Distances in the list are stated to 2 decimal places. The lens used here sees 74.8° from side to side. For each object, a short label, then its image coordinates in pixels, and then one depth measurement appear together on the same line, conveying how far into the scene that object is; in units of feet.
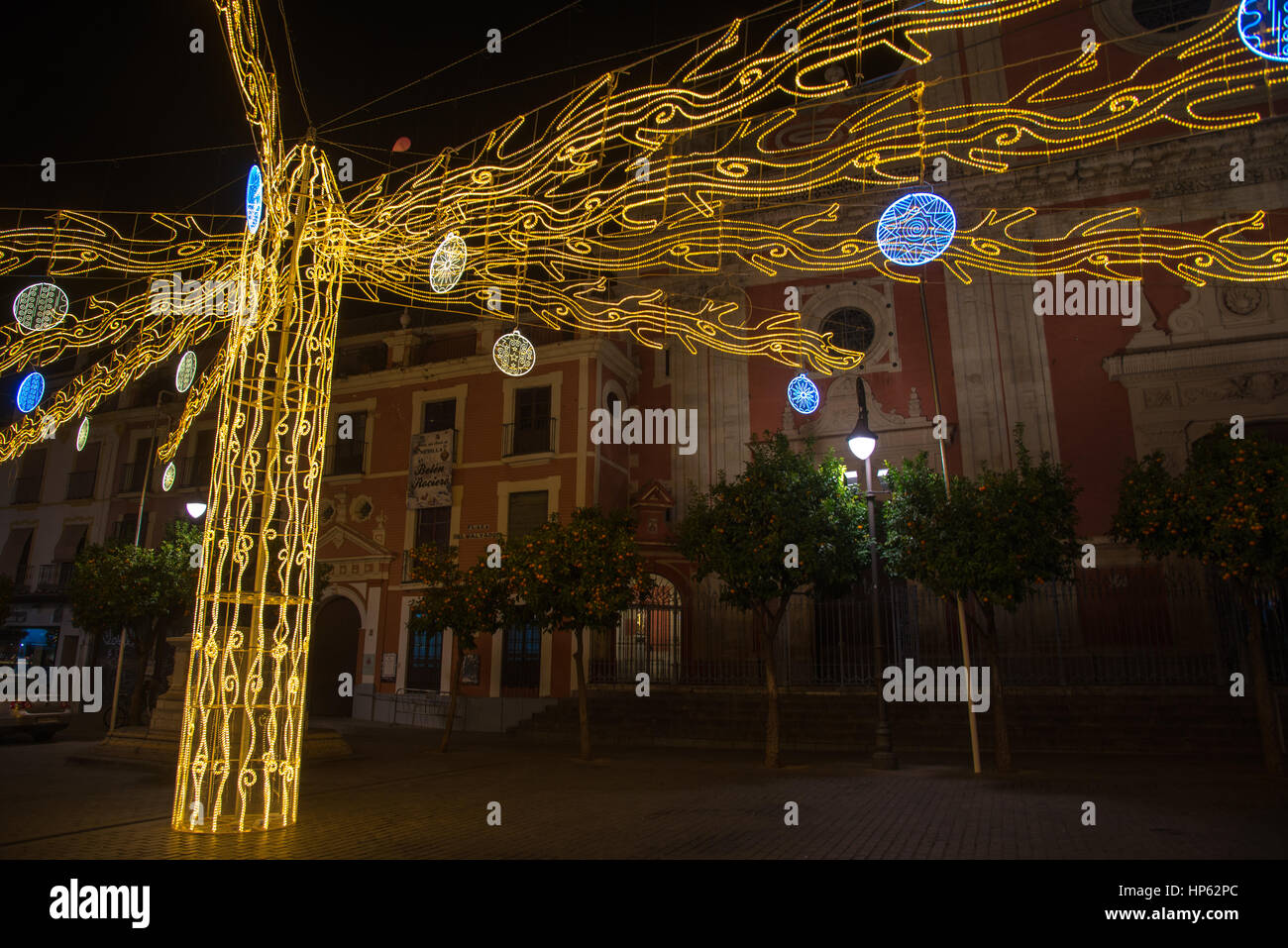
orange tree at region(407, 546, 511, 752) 48.82
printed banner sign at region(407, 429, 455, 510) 71.00
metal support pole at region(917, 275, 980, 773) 36.19
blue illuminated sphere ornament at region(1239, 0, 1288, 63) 22.70
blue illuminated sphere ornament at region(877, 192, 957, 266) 36.14
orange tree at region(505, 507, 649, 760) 44.27
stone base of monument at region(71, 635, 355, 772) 37.63
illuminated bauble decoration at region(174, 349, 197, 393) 52.70
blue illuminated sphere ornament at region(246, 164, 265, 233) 25.05
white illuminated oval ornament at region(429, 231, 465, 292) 30.07
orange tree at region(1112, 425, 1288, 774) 33.86
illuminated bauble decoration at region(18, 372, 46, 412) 37.06
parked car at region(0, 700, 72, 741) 51.19
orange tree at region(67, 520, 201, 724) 56.59
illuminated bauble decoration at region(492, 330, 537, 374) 55.62
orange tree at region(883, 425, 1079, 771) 38.01
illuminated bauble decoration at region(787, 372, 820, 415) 62.86
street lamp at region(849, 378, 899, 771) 39.09
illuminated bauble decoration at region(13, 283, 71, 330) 32.83
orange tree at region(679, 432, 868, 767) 41.57
